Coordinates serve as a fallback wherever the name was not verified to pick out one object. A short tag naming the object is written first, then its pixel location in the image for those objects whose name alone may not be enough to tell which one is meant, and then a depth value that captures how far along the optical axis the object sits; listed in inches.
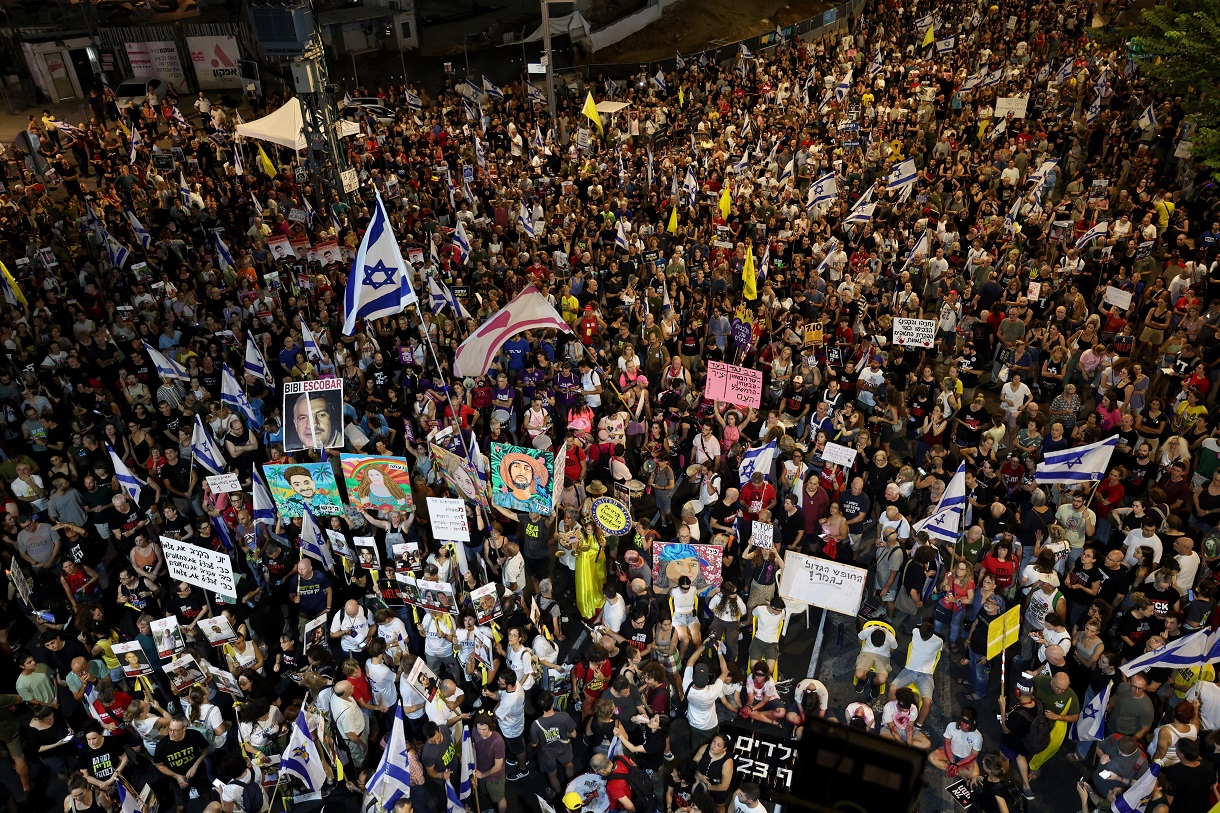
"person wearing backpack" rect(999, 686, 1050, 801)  332.5
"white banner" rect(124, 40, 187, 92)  1451.8
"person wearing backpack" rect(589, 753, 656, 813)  317.4
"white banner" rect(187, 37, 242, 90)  1469.0
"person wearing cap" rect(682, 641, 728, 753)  350.6
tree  761.6
